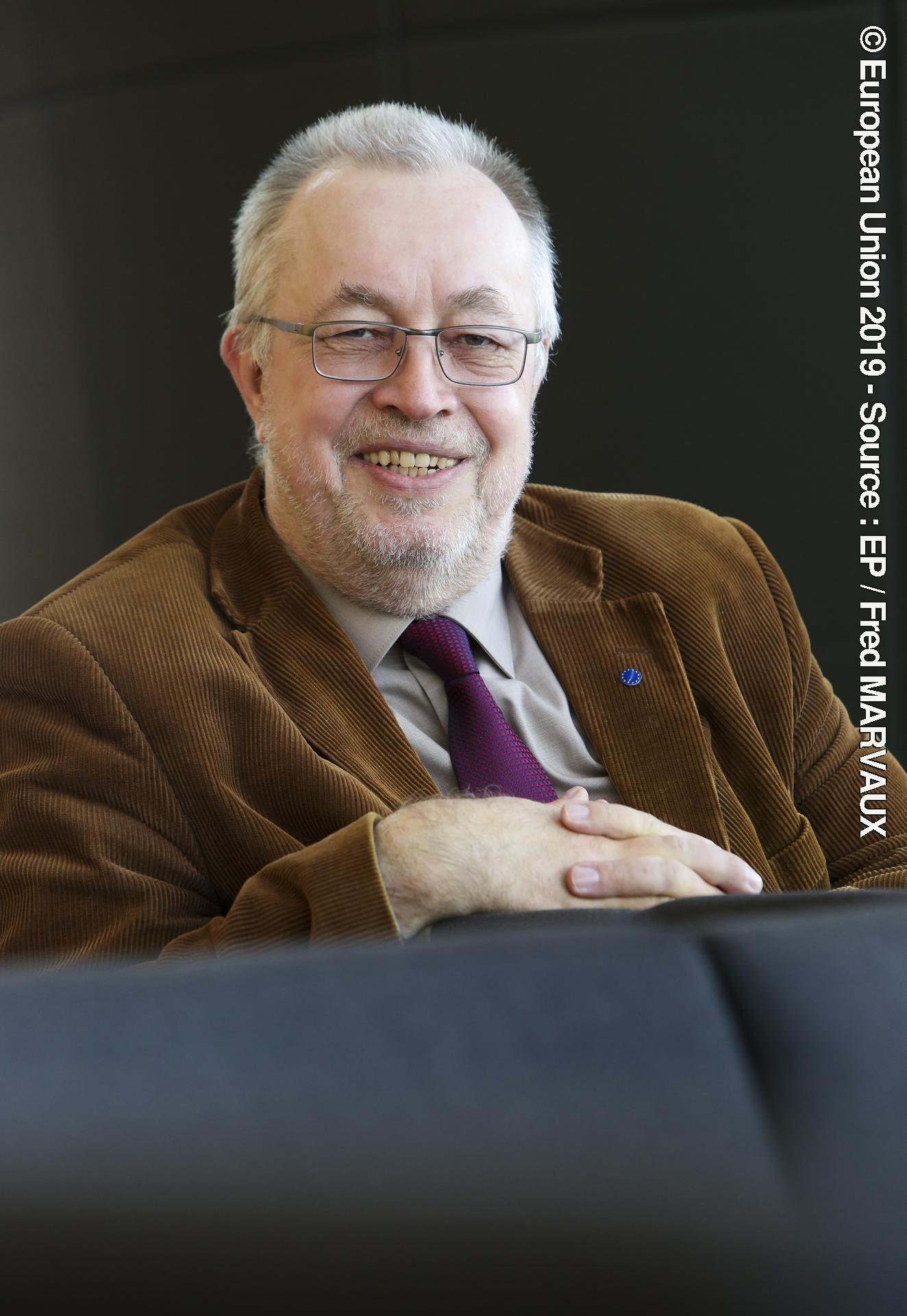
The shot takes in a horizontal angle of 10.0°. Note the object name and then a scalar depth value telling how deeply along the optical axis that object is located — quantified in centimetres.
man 243
